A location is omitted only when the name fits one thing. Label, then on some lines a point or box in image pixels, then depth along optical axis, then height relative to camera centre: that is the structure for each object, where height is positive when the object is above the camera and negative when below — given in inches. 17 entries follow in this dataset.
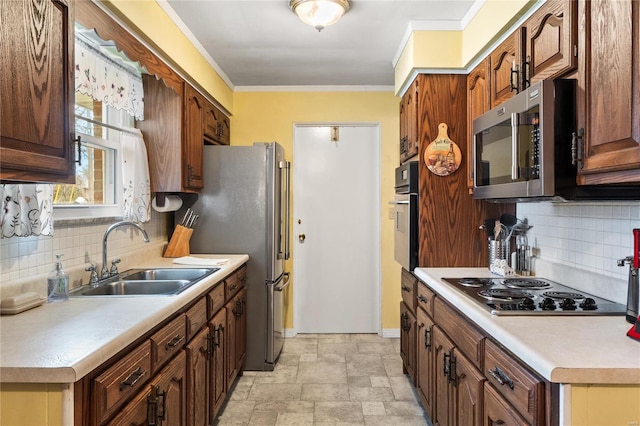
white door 168.1 -2.4
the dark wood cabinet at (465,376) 47.8 -23.3
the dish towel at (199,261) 108.7 -12.3
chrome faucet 89.2 -7.6
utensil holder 98.9 -8.3
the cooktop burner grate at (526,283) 81.3 -13.4
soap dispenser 69.6 -11.4
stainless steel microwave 60.7 +10.8
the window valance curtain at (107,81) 83.3 +27.9
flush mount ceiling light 93.4 +43.8
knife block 123.8 -8.6
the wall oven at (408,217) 109.3 -1.1
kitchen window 84.6 +21.2
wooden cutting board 106.6 +13.9
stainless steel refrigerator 130.1 -2.5
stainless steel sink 84.3 -14.5
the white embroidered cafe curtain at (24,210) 64.7 +0.4
